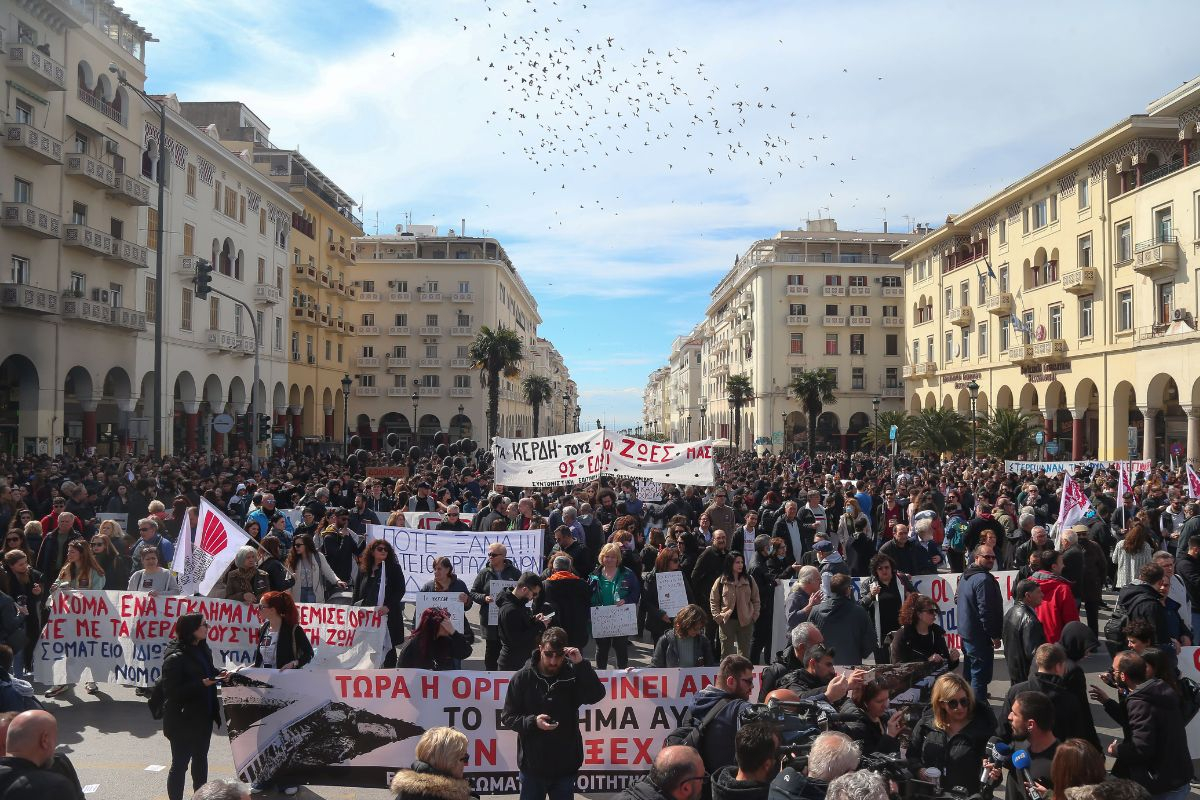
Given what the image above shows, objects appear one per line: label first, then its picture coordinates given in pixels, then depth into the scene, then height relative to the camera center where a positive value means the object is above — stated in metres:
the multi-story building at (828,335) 77.00 +8.69
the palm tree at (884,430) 52.53 +0.61
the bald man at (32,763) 4.50 -1.57
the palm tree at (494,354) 61.72 +5.78
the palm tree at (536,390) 99.38 +5.52
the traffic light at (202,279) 24.30 +4.26
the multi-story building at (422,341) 75.06 +8.20
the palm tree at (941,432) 46.59 +0.40
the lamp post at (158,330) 25.05 +3.07
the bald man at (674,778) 4.44 -1.59
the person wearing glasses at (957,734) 5.56 -1.77
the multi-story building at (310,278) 55.62 +10.34
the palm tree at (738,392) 80.06 +4.21
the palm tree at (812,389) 66.31 +3.63
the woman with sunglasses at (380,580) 9.79 -1.43
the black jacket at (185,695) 6.72 -1.80
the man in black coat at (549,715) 6.02 -1.76
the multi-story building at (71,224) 29.61 +7.46
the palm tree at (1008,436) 40.16 +0.16
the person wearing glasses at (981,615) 8.84 -1.65
